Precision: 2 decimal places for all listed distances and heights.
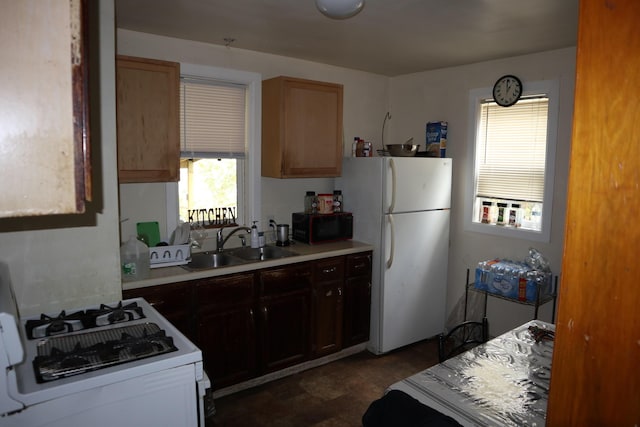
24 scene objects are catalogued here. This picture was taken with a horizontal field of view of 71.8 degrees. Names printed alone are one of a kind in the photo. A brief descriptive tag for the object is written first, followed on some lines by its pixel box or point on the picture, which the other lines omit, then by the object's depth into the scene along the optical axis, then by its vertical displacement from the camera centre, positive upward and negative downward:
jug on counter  2.67 -0.54
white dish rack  2.92 -0.56
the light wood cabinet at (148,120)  2.72 +0.33
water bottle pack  3.29 -0.77
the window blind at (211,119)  3.33 +0.42
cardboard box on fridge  4.07 +0.36
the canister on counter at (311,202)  3.84 -0.24
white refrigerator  3.65 -0.48
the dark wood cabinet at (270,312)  2.83 -0.99
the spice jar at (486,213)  3.91 -0.31
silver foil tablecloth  1.61 -0.84
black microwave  3.68 -0.44
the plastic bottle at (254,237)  3.58 -0.51
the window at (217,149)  3.34 +0.19
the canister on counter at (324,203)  3.80 -0.24
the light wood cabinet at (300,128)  3.47 +0.38
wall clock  3.57 +0.72
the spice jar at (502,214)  3.79 -0.30
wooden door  0.67 -0.08
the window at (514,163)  3.47 +0.13
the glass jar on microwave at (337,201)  3.88 -0.22
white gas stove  1.24 -0.63
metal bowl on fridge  3.77 +0.23
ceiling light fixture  1.96 +0.75
